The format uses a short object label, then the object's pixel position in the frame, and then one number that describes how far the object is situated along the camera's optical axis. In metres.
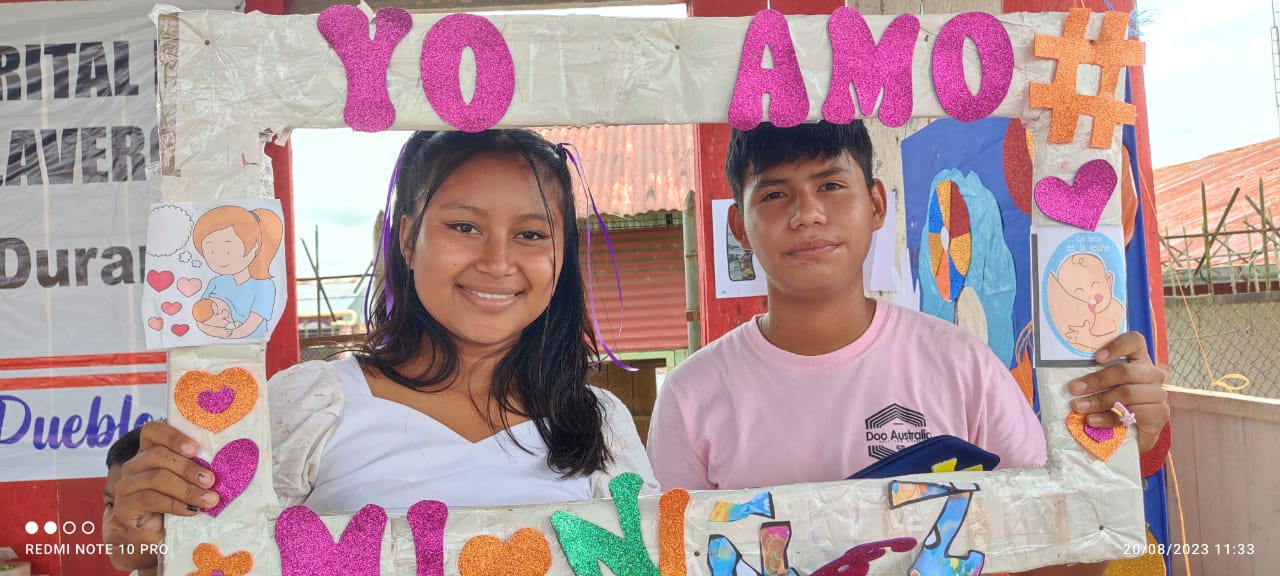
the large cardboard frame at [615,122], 0.97
